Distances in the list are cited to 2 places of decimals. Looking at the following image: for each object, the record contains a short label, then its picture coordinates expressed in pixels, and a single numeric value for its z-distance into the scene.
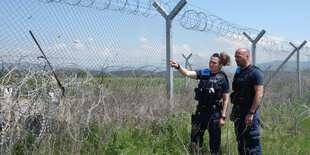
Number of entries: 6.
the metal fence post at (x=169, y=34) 5.16
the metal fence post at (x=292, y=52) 7.74
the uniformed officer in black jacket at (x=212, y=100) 3.68
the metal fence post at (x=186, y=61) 6.82
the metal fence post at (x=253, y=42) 7.59
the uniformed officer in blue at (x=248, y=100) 3.58
